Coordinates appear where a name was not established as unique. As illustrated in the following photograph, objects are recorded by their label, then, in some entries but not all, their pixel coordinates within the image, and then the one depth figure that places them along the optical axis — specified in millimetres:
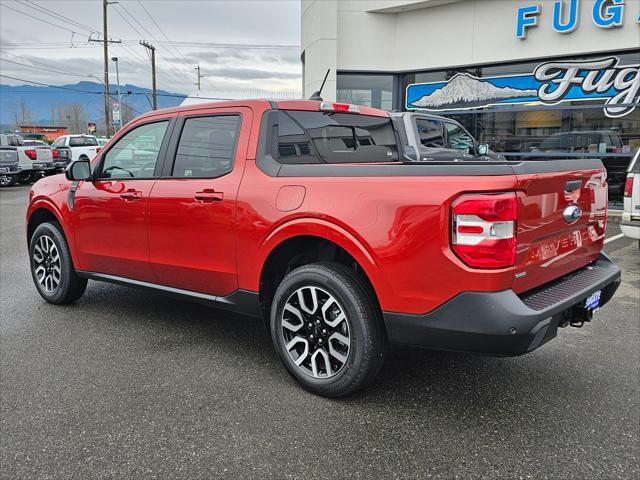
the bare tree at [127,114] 91788
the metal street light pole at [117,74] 46281
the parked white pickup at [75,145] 23953
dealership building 12875
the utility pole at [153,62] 52406
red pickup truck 2656
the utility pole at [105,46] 39688
